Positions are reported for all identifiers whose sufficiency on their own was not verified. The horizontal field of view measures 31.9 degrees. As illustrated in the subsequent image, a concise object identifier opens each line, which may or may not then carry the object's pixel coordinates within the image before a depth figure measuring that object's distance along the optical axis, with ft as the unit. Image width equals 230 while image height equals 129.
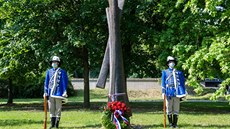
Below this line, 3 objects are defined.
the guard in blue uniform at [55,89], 34.53
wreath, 30.78
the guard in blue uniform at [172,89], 34.88
